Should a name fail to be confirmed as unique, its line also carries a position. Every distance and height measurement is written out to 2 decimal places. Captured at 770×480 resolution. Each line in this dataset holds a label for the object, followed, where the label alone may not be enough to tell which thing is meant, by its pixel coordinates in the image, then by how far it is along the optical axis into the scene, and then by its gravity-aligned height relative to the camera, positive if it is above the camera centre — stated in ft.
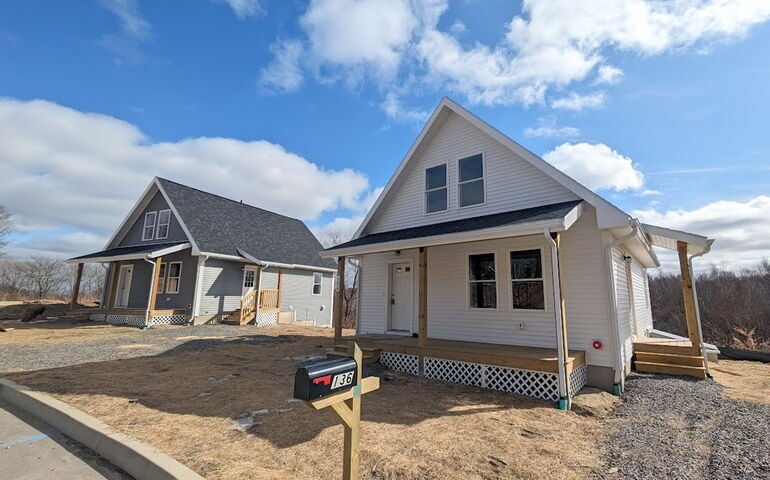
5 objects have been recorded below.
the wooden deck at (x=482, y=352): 20.17 -3.91
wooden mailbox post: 8.05 -2.99
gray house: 52.49 +4.11
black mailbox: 6.88 -1.86
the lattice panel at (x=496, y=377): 20.57 -5.43
